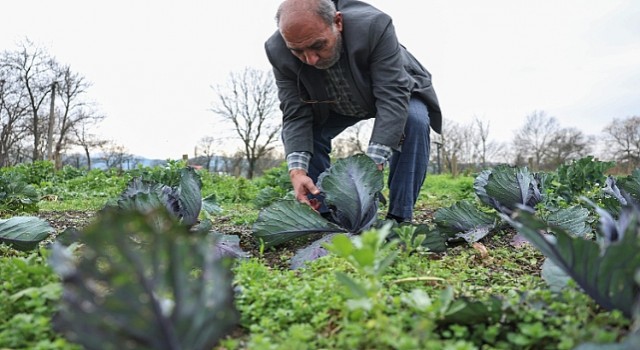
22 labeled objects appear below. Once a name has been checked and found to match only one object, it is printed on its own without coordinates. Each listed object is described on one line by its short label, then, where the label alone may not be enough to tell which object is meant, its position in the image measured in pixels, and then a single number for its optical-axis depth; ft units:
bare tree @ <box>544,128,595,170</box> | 172.96
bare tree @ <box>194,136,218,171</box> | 164.63
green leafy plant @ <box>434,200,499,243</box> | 8.96
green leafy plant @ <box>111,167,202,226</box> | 7.81
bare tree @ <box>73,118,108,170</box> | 132.67
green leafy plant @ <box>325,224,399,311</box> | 3.74
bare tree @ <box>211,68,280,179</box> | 136.67
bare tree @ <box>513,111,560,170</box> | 181.37
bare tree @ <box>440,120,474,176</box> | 187.11
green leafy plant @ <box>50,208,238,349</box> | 2.60
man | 9.55
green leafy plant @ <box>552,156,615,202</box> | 17.81
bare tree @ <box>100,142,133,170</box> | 176.76
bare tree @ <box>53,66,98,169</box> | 117.08
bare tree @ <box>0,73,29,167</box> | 109.60
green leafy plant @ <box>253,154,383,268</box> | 8.18
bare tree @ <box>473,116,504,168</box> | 188.14
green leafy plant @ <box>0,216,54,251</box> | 7.22
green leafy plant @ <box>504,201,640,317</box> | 3.61
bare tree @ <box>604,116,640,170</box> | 178.91
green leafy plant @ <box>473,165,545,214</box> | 9.27
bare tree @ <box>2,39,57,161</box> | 107.04
